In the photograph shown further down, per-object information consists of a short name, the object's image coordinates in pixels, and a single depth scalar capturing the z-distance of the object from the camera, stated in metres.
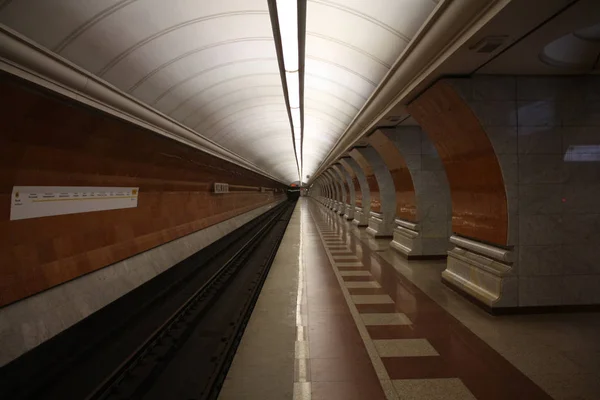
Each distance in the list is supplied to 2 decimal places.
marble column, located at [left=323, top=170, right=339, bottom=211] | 29.56
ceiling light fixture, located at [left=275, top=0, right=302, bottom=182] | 4.11
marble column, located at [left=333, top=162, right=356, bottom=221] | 21.00
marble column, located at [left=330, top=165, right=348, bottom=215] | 23.93
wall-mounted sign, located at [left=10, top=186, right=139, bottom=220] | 4.32
